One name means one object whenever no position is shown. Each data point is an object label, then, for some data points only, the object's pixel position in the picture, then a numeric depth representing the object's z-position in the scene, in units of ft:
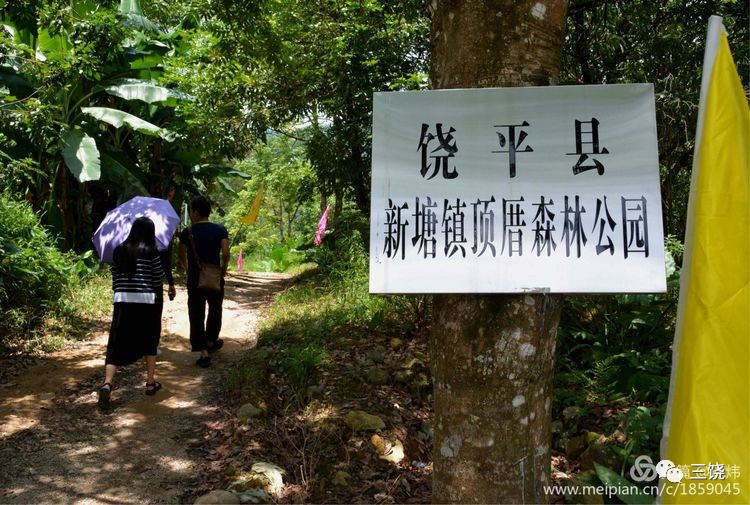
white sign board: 7.43
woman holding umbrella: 16.05
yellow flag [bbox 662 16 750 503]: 7.00
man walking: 19.04
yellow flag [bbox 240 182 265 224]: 59.57
